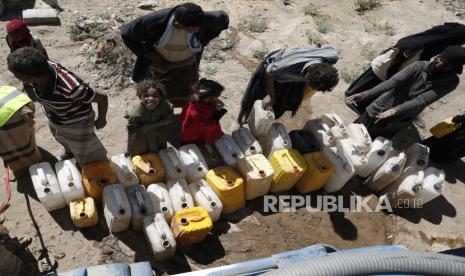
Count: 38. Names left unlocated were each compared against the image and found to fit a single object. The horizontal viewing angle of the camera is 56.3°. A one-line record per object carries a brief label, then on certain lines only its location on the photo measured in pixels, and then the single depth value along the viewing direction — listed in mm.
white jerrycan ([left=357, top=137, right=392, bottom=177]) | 5129
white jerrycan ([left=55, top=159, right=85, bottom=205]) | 4172
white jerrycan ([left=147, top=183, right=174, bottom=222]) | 4273
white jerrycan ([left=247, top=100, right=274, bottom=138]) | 4926
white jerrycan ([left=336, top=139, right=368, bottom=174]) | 5027
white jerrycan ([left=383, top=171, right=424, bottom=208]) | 5020
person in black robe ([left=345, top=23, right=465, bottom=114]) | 5262
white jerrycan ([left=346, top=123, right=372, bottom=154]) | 5180
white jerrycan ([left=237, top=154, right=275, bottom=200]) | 4637
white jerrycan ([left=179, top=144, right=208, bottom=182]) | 4605
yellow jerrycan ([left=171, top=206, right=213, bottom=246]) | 4121
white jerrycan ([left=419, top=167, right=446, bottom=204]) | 5039
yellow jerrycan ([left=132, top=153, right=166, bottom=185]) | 4461
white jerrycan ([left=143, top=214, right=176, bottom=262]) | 4039
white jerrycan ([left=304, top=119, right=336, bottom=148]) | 5109
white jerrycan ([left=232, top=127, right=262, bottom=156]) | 4880
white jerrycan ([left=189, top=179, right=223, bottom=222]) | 4398
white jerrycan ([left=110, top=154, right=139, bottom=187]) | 4387
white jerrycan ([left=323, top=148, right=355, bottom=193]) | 4914
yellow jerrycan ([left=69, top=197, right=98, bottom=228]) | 4164
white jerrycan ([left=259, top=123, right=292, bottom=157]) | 4934
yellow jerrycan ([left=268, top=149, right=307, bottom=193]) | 4742
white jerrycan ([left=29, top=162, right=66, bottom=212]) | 4148
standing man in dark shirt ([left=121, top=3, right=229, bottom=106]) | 4252
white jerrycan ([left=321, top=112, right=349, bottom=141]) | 5227
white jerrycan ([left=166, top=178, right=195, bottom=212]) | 4332
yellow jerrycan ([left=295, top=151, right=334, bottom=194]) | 4871
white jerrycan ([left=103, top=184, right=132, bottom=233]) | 4133
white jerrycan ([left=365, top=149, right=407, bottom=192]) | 5074
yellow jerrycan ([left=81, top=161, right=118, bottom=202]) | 4277
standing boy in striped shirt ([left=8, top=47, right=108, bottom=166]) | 3418
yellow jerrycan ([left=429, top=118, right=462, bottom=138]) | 5473
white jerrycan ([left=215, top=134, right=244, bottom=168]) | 4773
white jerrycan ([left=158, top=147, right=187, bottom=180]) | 4520
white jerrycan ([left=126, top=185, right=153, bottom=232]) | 4215
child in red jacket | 4387
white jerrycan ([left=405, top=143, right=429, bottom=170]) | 5184
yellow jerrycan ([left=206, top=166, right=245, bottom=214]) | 4504
